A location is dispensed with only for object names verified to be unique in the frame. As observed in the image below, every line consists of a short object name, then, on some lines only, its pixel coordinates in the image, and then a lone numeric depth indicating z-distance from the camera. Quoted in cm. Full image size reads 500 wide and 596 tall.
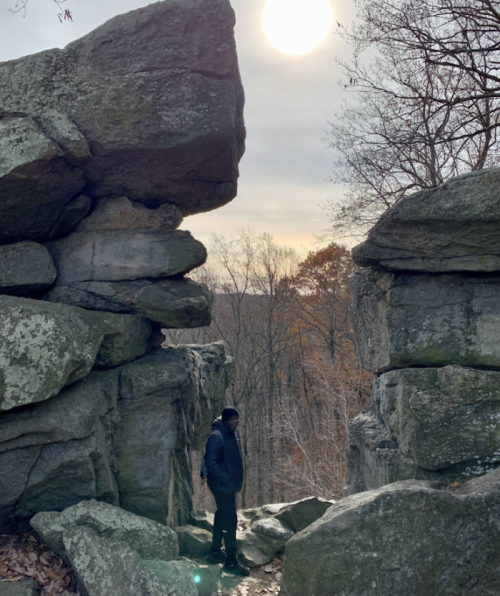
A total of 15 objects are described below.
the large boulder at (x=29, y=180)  427
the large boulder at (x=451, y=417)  374
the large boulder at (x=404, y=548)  290
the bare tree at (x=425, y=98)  725
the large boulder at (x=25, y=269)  469
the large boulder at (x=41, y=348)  393
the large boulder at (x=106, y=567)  338
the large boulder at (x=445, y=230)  386
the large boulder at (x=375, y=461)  386
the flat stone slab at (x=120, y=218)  511
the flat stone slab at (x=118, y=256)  500
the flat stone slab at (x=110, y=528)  374
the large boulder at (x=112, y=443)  410
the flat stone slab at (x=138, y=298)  495
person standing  477
